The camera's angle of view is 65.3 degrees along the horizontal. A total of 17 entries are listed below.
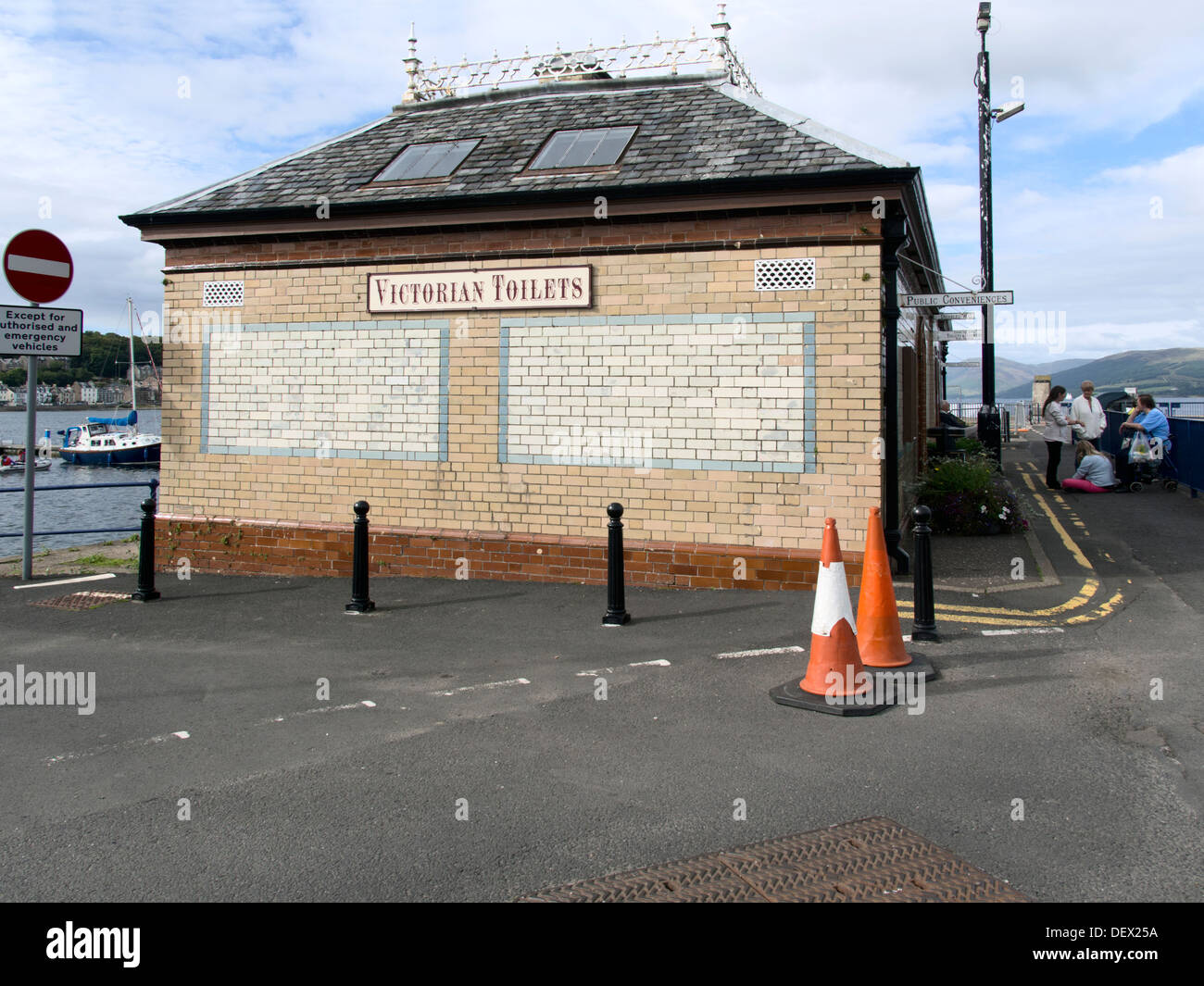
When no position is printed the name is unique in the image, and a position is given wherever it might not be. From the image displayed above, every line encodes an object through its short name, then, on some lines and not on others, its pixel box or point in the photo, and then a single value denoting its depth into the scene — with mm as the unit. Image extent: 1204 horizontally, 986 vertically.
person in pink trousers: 16172
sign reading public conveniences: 9555
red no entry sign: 9620
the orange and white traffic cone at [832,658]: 5656
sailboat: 68562
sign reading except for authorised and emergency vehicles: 9773
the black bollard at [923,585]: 6660
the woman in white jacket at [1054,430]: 16297
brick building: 8875
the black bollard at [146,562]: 9188
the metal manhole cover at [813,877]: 3451
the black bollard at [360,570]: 8484
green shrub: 11805
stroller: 15719
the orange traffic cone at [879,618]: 6160
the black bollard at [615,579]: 7781
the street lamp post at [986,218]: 17562
